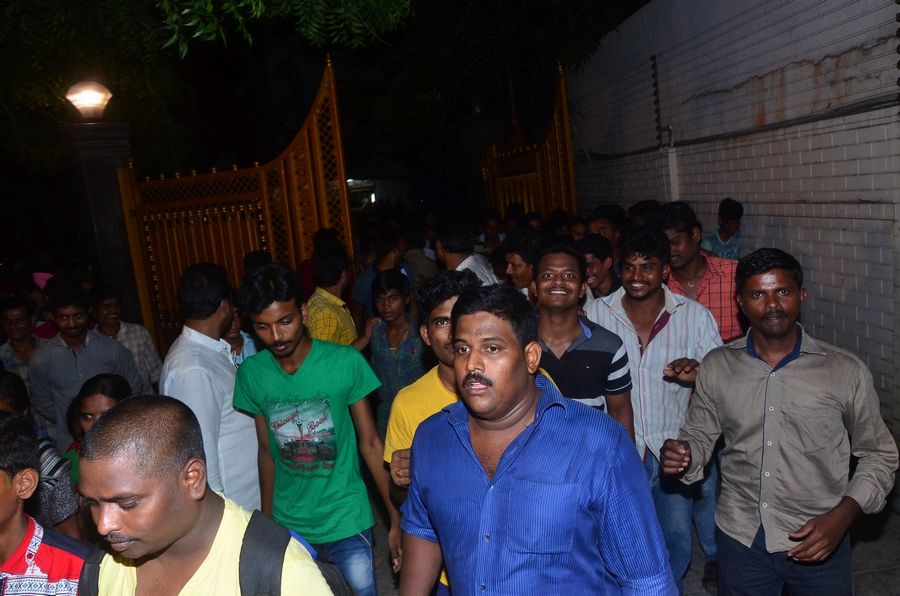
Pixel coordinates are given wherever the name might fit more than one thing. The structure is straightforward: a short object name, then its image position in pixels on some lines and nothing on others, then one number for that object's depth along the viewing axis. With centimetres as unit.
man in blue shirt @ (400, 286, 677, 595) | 230
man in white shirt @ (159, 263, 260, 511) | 378
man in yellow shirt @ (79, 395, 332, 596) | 206
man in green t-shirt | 372
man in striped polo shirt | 395
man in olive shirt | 315
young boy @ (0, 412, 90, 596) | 261
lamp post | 939
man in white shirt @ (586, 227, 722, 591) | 433
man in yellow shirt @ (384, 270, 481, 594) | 345
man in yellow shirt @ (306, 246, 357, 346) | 570
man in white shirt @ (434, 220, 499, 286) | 645
